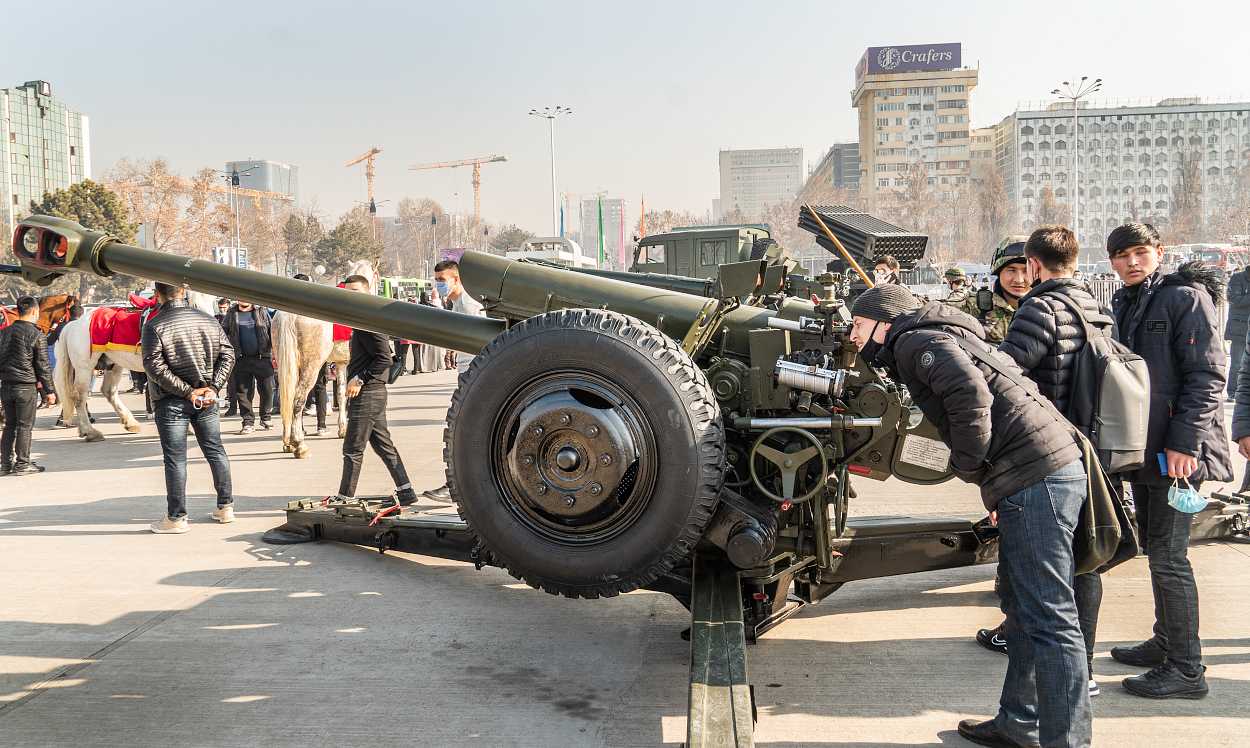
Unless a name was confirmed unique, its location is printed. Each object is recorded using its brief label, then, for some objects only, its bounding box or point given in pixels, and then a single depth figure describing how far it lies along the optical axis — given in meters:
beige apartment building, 127.56
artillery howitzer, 2.89
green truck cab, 15.00
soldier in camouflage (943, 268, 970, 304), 12.70
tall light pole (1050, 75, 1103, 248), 41.97
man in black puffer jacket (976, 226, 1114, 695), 3.22
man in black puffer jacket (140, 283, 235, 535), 6.04
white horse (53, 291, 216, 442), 10.35
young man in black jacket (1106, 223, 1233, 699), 3.38
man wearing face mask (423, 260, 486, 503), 6.96
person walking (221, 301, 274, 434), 11.06
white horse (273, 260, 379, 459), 9.12
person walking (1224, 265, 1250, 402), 10.77
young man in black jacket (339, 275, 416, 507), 6.11
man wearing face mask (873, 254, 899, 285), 9.86
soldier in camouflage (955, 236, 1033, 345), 5.17
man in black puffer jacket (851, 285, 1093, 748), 2.70
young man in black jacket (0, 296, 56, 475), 8.39
